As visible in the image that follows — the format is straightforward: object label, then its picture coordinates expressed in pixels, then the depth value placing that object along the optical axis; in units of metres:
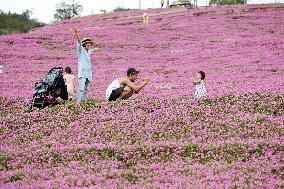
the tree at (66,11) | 146.62
